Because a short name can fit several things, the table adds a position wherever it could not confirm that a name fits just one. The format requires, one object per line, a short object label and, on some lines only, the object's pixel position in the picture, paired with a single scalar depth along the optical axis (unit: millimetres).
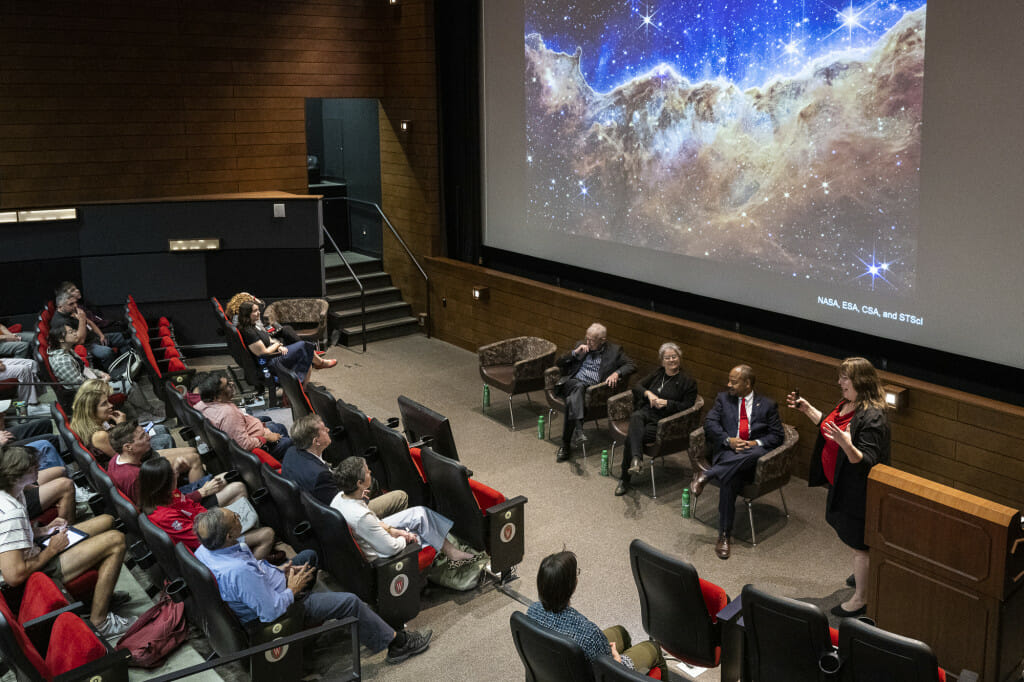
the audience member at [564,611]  3795
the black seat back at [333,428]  6980
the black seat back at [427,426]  6426
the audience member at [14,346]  8617
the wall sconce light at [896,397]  6734
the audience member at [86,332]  8852
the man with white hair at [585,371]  7902
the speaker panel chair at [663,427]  7102
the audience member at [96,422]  6332
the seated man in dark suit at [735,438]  6395
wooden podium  4387
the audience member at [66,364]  7852
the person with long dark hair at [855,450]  5352
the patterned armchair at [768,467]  6387
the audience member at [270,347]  8875
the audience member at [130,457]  5605
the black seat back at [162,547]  4793
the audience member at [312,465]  5598
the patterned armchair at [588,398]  7887
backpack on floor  4820
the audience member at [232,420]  6703
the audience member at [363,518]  5141
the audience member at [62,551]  4910
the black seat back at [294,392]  7676
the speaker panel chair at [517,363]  8547
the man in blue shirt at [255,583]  4527
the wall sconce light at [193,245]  10703
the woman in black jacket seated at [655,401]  7223
